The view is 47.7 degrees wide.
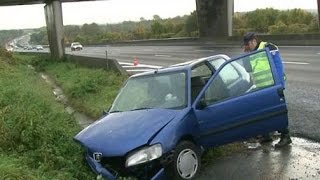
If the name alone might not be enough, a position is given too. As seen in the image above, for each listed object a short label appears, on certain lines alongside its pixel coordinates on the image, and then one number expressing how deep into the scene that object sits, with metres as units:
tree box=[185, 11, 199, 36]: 52.28
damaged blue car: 4.21
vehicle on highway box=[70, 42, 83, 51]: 51.31
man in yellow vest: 5.30
